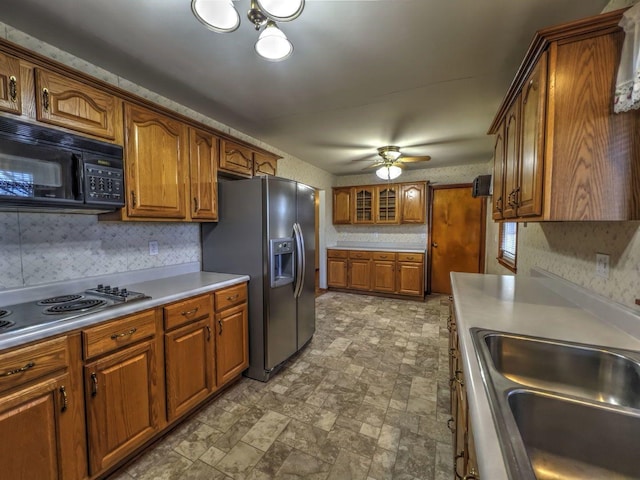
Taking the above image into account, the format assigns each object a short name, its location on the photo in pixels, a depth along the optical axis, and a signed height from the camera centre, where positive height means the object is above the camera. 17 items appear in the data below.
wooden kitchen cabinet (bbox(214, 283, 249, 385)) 2.07 -0.82
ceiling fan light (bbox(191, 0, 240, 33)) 1.14 +0.93
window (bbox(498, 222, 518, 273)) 3.11 -0.21
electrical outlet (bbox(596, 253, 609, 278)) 1.32 -0.18
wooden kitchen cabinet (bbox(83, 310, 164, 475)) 1.33 -0.84
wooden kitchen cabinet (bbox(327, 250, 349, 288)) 5.16 -0.73
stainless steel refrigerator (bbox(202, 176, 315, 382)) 2.28 -0.21
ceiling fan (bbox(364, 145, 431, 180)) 3.63 +0.91
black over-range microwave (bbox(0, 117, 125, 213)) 1.25 +0.30
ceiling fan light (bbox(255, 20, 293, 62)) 1.32 +0.92
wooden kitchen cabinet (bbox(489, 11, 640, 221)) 1.04 +0.39
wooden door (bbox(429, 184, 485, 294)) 4.79 -0.07
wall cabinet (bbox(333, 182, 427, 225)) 4.80 +0.47
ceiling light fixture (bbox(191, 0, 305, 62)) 1.11 +0.92
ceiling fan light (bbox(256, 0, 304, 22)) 1.10 +0.90
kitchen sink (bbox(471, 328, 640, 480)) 0.69 -0.52
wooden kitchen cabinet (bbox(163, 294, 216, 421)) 1.71 -0.83
